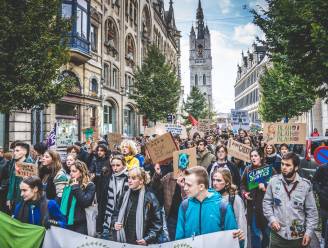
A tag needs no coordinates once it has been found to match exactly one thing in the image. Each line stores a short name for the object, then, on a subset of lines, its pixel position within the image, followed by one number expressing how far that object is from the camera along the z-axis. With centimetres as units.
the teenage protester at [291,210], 418
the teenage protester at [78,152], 845
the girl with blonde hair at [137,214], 411
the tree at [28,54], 1056
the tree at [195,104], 6462
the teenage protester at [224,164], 688
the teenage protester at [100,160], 778
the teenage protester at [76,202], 464
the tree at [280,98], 2622
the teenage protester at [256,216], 552
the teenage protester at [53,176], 539
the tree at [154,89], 2986
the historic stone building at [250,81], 7150
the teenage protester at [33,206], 407
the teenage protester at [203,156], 814
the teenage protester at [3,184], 696
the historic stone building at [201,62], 12049
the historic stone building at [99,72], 1831
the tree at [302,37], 924
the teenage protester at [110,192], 492
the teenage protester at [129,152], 674
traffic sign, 569
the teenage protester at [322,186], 508
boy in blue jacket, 350
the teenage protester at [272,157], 769
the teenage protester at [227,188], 432
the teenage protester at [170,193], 546
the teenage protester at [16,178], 622
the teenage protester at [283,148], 841
